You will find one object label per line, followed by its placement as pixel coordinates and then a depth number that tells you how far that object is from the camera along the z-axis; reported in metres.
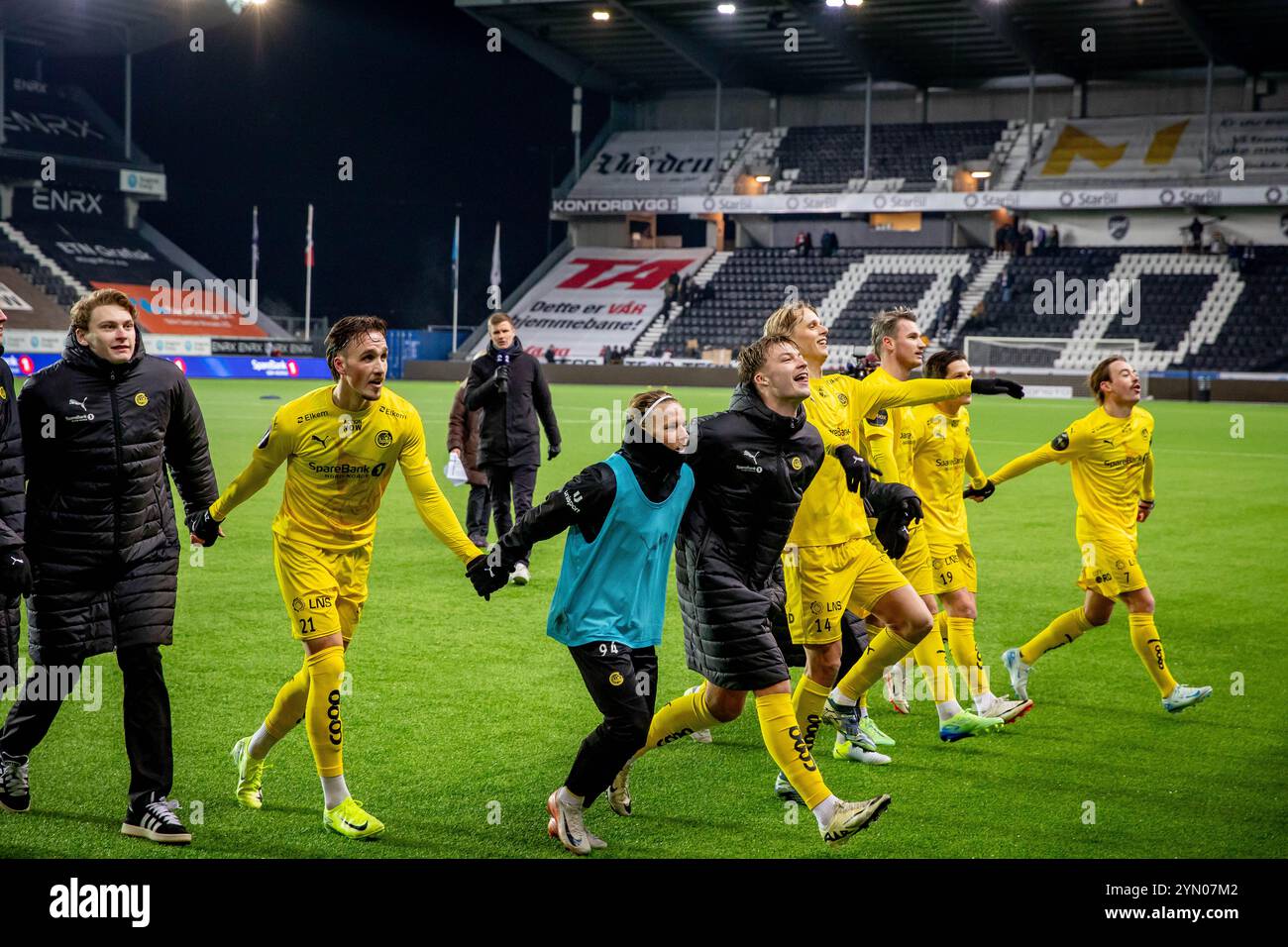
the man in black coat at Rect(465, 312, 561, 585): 11.55
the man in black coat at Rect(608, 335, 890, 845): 5.11
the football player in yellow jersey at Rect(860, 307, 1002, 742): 6.55
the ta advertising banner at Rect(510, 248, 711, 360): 52.78
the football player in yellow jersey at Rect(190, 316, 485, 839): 5.30
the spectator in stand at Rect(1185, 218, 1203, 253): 46.56
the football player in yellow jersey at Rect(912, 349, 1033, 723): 7.29
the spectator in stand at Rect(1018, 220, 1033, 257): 48.16
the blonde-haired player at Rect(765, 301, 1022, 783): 5.89
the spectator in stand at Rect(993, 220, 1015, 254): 48.97
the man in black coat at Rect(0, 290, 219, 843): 5.25
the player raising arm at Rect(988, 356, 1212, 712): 7.61
